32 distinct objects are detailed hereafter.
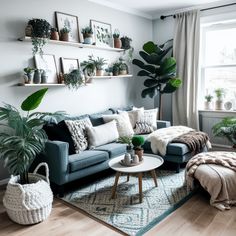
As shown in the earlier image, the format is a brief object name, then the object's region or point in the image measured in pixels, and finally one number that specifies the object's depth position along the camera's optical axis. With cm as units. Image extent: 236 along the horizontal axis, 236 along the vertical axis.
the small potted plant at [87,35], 392
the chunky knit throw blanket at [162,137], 356
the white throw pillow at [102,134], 346
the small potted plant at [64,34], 365
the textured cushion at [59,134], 323
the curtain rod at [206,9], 426
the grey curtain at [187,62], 464
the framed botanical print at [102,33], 420
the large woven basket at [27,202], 234
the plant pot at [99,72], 412
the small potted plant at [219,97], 459
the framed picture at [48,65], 348
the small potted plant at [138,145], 298
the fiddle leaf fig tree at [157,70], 463
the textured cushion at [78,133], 328
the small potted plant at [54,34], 353
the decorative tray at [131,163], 284
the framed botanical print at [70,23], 368
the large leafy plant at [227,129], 365
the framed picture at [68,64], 376
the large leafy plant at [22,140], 244
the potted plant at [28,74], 327
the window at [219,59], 455
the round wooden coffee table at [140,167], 271
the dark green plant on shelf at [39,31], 325
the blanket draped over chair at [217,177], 262
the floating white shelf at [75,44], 328
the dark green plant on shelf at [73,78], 365
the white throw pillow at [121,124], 392
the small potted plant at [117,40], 445
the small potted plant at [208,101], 471
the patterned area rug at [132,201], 238
